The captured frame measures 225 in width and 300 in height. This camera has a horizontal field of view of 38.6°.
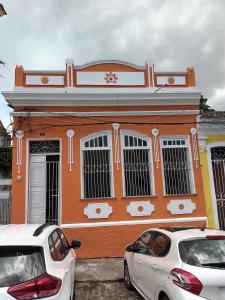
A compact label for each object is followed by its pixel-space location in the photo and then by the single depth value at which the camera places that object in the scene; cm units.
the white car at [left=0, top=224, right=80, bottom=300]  327
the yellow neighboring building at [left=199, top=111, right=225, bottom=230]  1038
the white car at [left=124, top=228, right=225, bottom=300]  389
